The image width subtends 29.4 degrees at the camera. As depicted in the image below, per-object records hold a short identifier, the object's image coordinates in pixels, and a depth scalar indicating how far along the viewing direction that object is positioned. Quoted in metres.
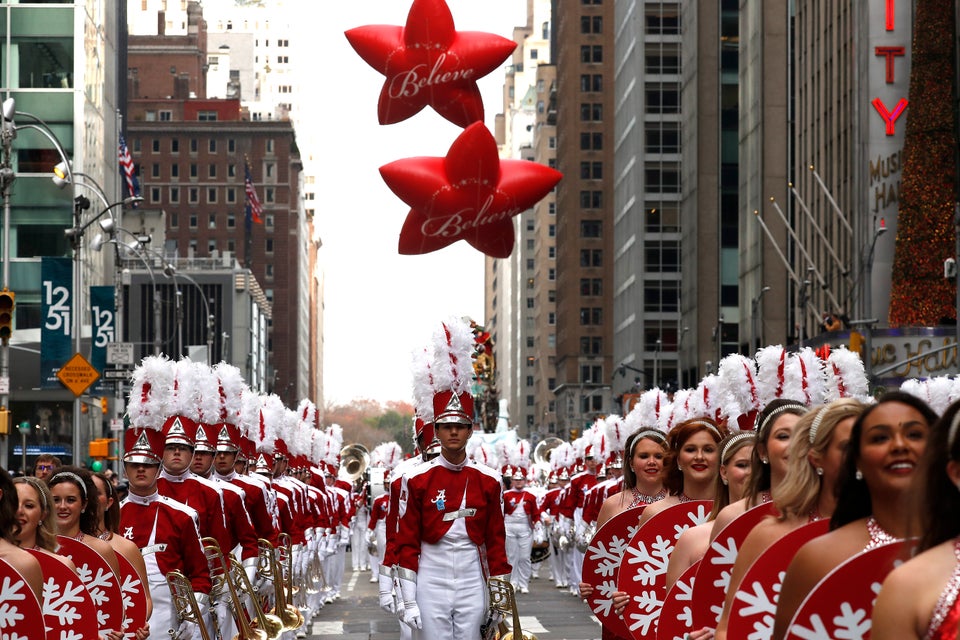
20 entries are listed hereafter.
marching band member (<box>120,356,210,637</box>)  11.48
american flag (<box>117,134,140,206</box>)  59.44
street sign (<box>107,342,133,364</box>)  36.91
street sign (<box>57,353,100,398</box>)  29.06
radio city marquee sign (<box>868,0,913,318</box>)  54.38
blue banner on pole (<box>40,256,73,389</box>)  33.66
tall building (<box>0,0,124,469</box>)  63.19
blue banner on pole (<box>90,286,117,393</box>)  40.06
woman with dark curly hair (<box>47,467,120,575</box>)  9.73
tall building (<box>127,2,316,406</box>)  166.12
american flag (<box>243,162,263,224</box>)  106.06
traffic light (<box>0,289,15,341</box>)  25.36
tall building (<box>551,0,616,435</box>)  140.88
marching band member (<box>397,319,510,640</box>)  11.30
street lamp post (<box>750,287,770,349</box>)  68.89
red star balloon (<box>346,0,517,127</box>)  32.31
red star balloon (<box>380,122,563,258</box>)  31.91
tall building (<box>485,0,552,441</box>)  177.50
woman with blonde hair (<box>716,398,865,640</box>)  5.27
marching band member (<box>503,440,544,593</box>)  30.19
